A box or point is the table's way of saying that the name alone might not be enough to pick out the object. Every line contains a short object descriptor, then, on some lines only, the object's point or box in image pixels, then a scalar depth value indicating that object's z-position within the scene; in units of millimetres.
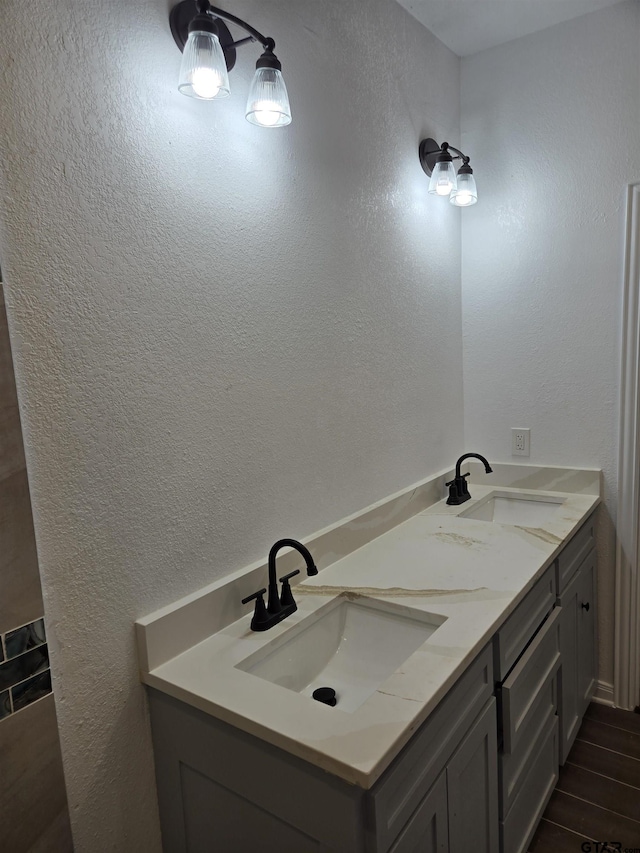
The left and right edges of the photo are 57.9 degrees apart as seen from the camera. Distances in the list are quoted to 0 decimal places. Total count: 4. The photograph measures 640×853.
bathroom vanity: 977
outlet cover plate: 2426
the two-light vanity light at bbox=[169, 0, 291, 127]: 1112
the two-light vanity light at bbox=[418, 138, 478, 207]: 2053
